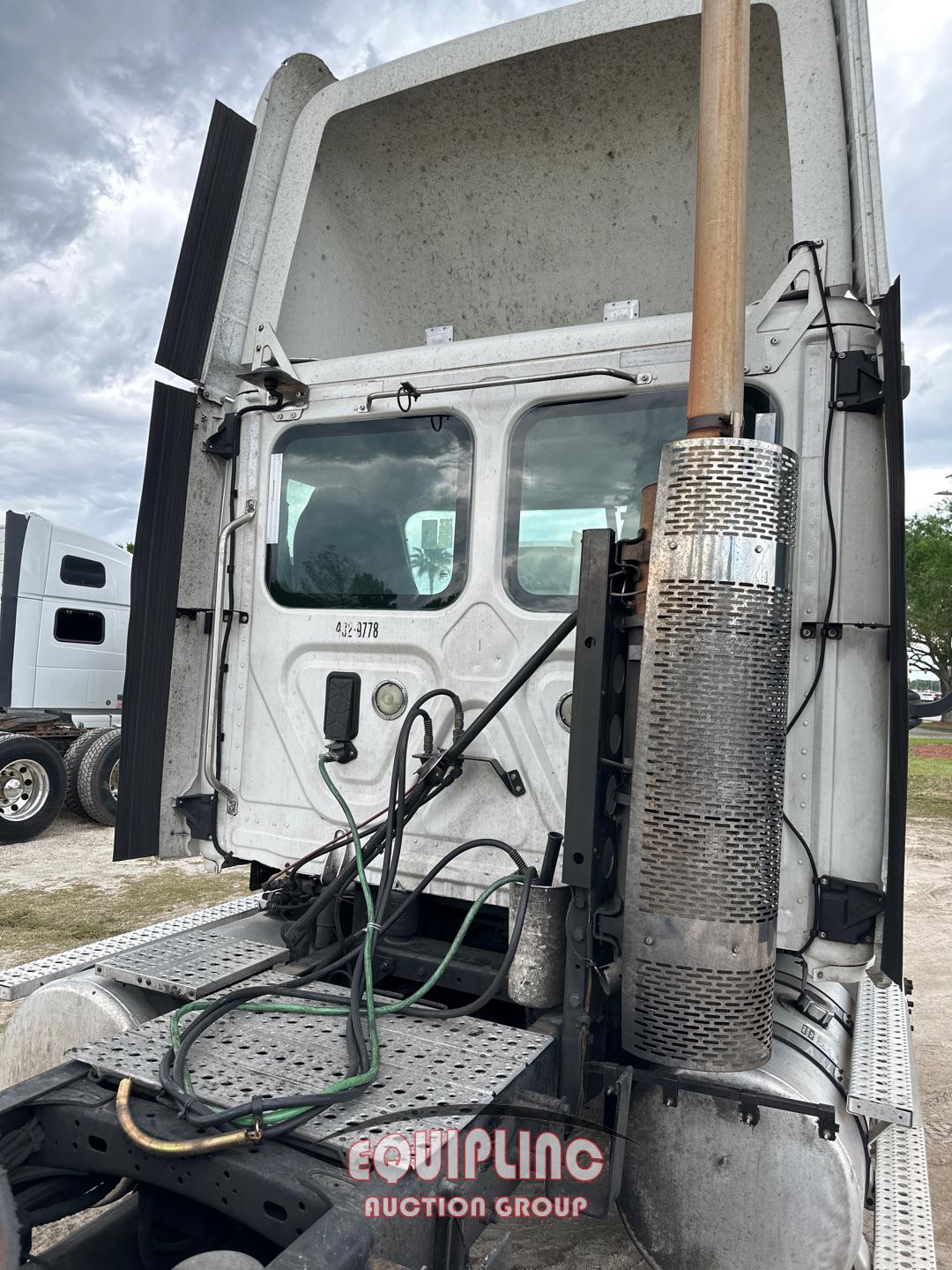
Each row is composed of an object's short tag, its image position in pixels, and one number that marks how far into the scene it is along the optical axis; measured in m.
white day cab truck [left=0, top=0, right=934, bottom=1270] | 2.23
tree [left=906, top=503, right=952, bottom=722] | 37.25
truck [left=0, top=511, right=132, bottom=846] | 9.33
